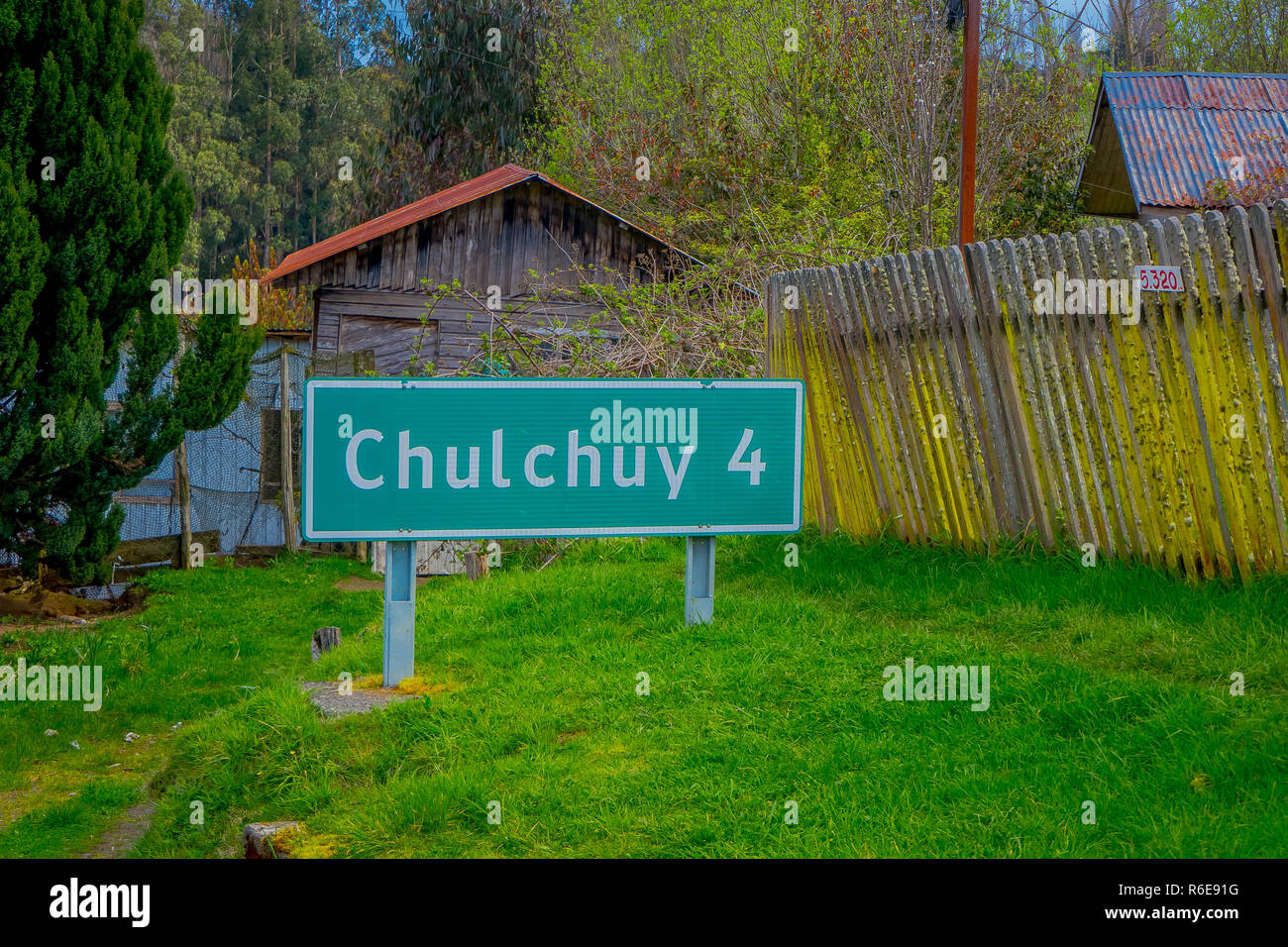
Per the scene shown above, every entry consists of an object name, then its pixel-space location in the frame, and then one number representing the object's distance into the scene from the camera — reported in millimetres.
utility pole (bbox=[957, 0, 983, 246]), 12629
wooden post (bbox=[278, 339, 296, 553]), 13617
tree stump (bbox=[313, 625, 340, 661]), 7098
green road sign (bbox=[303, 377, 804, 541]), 5387
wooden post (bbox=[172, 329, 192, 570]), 12643
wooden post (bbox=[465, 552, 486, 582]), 8609
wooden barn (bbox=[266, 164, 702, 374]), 17094
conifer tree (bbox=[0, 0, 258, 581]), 9555
